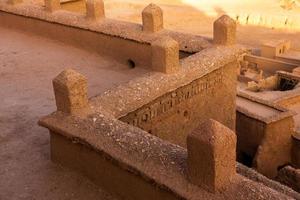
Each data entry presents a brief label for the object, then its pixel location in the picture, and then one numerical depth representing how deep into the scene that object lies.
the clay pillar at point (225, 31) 7.39
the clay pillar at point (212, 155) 3.77
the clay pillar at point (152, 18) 8.23
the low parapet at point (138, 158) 3.82
